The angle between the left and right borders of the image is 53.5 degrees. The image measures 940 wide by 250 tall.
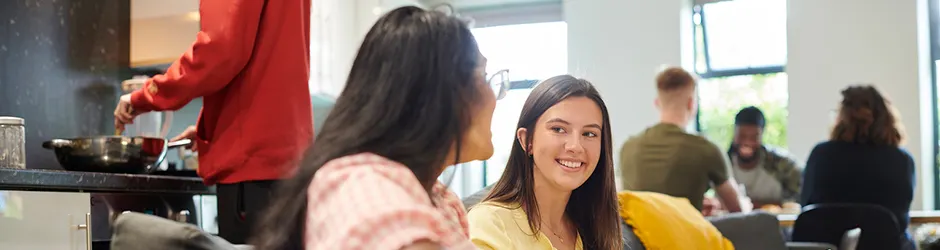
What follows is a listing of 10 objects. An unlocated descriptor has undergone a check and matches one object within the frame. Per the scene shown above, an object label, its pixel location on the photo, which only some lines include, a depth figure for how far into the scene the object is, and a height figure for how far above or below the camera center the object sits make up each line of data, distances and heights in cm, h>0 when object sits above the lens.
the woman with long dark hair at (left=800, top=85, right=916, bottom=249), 379 -15
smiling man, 533 -26
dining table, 419 -44
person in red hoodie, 187 +8
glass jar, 214 -1
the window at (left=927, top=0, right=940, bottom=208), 579 +42
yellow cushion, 242 -26
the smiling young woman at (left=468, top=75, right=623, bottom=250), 170 -9
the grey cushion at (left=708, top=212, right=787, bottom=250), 284 -32
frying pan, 232 -4
